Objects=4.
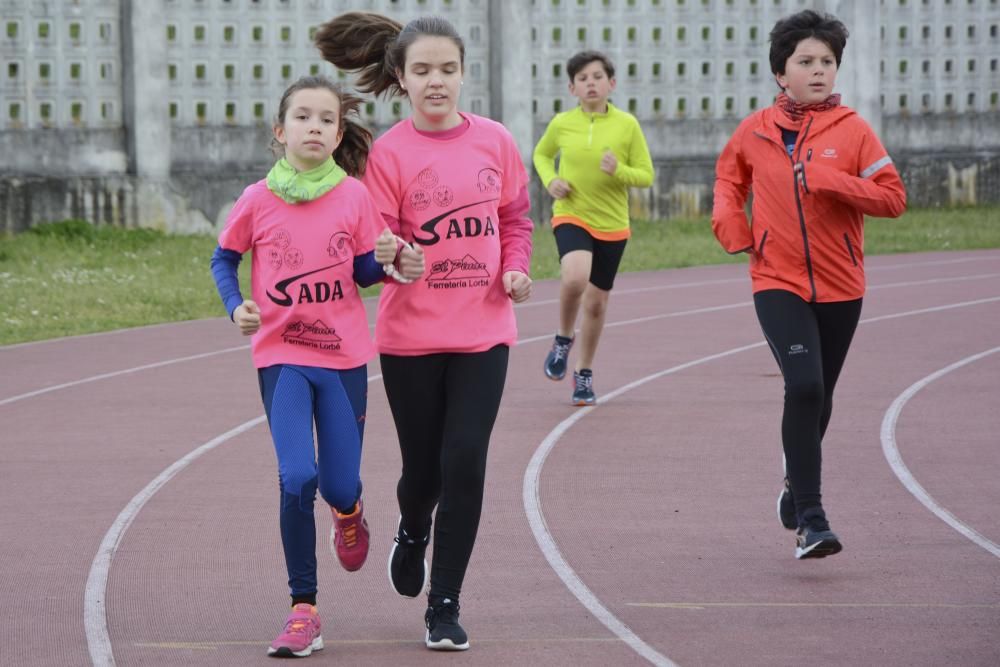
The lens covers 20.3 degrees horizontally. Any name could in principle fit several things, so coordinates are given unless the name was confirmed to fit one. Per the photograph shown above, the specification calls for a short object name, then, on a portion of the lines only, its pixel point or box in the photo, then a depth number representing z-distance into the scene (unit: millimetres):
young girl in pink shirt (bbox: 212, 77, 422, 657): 8536
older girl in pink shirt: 8669
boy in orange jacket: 10328
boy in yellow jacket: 17060
